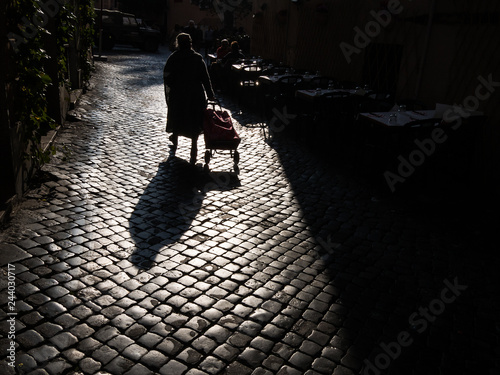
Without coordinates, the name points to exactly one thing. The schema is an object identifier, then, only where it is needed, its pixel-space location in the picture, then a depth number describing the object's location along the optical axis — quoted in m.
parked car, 25.31
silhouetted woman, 6.97
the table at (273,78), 10.24
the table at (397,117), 6.43
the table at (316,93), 8.34
